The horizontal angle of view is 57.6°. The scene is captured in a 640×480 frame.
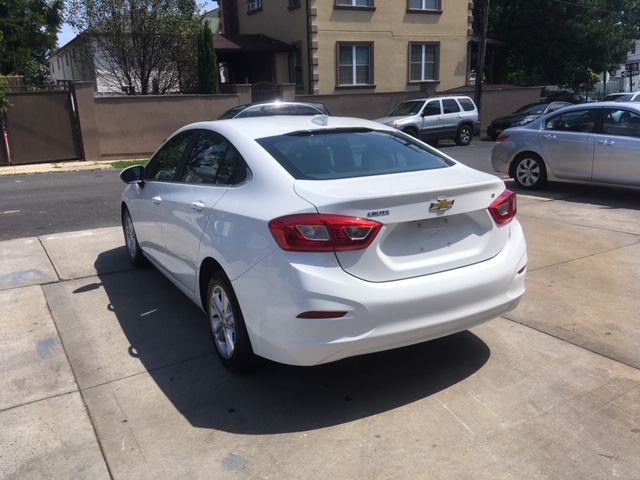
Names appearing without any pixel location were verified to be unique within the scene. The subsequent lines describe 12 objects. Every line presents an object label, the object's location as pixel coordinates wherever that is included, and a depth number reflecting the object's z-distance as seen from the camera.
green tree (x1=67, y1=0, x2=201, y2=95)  20.70
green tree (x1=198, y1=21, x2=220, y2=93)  21.38
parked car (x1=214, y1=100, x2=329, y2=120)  14.51
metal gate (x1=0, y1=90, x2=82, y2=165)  16.05
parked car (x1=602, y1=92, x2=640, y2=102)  22.46
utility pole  23.86
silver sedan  8.83
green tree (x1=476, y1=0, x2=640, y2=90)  34.03
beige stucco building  23.66
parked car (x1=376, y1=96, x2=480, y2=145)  19.94
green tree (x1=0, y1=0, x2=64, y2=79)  32.22
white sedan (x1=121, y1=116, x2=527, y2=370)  3.19
